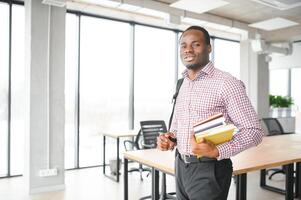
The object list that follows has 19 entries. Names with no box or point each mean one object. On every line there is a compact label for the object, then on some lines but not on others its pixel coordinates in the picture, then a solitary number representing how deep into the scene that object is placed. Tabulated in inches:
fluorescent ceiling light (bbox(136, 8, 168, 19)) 191.3
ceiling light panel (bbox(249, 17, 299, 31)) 207.0
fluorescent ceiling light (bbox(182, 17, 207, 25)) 209.5
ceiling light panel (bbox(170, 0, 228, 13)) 164.5
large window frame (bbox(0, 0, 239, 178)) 186.7
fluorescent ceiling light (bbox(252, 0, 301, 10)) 156.4
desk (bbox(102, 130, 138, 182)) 179.8
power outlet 155.4
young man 48.4
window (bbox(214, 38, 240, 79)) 295.6
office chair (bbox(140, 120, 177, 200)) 167.2
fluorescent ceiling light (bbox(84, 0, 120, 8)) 173.3
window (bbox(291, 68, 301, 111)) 319.9
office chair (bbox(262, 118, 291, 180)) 188.2
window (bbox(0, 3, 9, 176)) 185.5
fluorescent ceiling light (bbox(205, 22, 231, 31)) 227.5
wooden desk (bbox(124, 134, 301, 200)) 89.2
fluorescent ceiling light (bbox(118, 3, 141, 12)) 177.8
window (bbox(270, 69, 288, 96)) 332.5
